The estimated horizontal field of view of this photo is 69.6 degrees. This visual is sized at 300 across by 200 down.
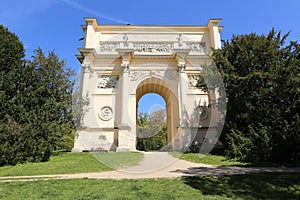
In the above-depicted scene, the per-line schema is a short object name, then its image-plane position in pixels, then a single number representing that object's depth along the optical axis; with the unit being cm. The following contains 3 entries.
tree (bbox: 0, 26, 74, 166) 1230
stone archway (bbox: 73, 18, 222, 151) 1947
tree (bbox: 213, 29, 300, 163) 1206
